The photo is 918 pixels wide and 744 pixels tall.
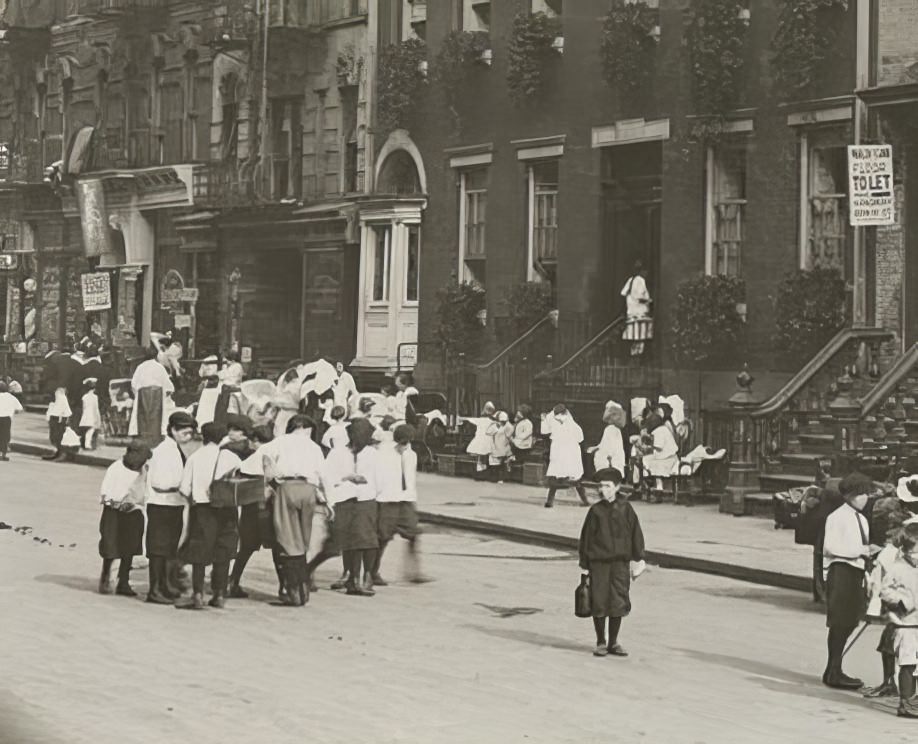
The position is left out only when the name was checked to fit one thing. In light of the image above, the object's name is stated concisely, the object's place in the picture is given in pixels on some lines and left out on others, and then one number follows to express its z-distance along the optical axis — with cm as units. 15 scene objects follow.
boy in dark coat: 1383
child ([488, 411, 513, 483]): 2936
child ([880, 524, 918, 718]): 1188
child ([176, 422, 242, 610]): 1580
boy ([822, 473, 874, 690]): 1288
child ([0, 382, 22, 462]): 3161
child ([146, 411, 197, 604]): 1603
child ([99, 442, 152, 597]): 1642
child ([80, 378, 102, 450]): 3275
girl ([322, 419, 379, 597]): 1703
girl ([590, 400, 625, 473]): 2581
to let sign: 2466
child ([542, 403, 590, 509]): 2527
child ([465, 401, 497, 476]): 2956
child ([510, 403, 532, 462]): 2900
